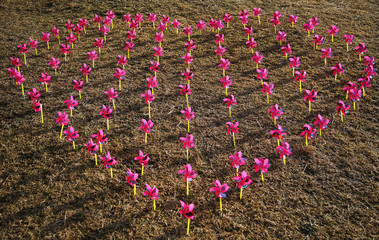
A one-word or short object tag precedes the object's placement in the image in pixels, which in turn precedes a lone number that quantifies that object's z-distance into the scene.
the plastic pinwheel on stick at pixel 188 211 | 2.87
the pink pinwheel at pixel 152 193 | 3.12
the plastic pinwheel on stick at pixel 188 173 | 3.26
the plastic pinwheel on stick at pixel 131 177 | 3.28
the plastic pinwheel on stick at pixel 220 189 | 3.13
